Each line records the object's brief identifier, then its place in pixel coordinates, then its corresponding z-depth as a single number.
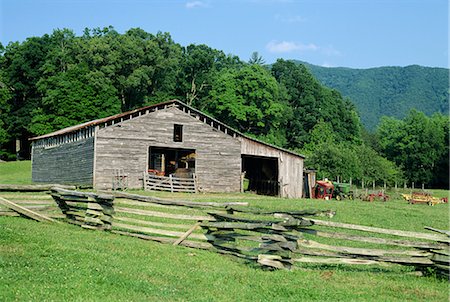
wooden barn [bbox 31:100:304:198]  38.47
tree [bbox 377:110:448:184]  91.00
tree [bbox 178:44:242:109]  82.81
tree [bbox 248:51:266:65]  102.12
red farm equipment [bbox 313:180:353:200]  44.22
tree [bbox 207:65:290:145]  73.31
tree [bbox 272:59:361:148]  89.62
